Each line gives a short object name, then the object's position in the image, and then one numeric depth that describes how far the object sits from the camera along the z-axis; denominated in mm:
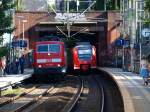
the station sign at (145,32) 56656
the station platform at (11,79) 37272
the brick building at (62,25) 77131
